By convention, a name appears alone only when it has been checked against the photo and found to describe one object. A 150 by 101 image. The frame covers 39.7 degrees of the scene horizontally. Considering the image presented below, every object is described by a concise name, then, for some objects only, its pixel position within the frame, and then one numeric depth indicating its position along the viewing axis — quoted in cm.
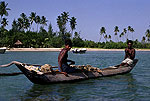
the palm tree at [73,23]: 10281
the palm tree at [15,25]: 10140
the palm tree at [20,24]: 9512
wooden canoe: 981
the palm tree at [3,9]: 6935
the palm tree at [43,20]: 11269
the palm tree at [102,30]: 13204
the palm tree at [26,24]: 9437
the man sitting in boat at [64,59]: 1039
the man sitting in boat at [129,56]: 1423
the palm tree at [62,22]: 10244
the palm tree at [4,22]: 9062
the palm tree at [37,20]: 10375
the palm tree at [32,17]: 9668
